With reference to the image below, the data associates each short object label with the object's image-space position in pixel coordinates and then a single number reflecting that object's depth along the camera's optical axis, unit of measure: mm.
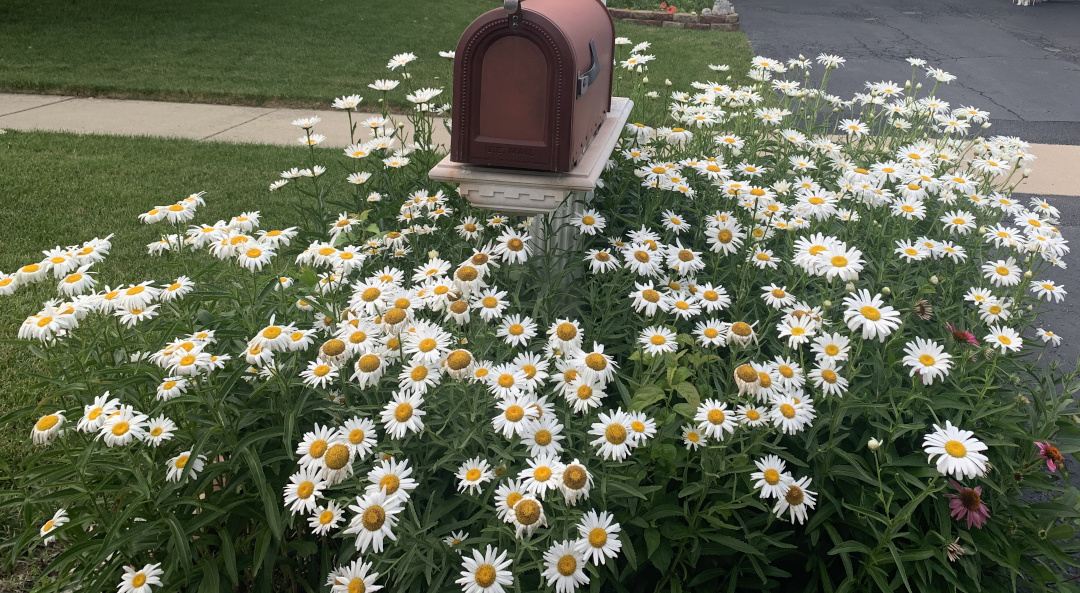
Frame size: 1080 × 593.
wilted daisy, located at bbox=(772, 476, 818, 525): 1946
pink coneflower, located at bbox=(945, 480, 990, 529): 2039
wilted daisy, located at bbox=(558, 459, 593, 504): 1687
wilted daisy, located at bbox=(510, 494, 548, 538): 1660
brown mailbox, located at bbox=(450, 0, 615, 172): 2484
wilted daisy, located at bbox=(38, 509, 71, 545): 2039
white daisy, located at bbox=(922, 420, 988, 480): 1789
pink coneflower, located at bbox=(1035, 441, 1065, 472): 2125
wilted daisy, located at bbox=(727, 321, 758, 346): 2150
